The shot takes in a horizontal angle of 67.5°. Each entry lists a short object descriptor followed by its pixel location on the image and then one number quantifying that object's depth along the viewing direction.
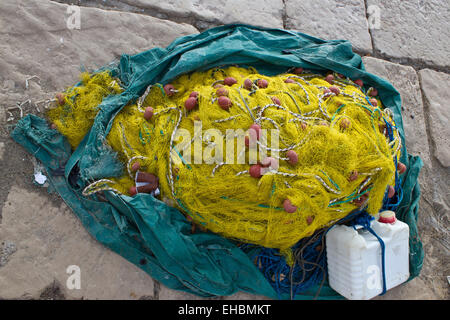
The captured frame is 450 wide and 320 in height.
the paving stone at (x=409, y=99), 3.34
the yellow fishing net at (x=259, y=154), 2.04
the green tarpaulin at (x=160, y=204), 2.24
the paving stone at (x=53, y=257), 2.21
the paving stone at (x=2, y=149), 2.39
